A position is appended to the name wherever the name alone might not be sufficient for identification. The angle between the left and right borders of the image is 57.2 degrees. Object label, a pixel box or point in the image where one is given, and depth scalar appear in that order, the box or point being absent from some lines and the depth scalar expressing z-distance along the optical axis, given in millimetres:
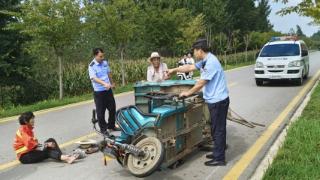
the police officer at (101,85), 5932
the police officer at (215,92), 4406
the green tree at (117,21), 13453
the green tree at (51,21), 10372
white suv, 12037
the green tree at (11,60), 11903
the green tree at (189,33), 22140
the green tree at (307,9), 9759
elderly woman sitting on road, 4724
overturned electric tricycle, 3796
